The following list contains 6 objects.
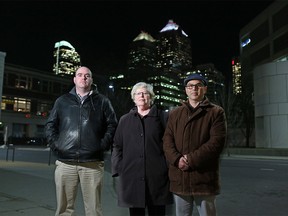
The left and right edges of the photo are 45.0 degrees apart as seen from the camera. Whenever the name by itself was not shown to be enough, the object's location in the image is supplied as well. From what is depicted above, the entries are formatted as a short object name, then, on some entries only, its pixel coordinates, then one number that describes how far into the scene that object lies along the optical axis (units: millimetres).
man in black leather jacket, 4359
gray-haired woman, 4023
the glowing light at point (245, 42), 65956
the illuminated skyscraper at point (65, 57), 163625
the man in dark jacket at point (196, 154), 3797
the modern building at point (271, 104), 31547
